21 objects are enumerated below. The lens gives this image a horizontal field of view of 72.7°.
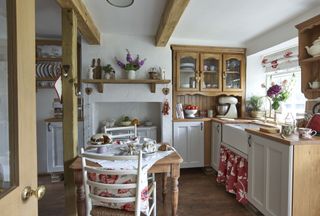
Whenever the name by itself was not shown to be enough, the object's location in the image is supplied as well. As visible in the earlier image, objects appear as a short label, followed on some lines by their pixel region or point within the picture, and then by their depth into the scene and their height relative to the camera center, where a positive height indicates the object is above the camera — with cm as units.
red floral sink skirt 244 -87
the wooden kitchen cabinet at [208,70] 347 +53
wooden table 178 -57
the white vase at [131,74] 315 +41
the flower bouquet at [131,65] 315 +55
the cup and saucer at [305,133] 176 -25
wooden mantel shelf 304 +30
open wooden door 72 +0
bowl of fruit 352 -12
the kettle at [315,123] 190 -18
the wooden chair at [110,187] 140 -56
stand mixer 362 -8
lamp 185 +86
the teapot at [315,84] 221 +18
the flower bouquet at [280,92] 268 +13
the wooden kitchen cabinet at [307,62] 221 +42
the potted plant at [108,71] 312 +45
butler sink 245 -42
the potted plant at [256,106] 350 -6
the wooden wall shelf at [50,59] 327 +66
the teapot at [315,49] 206 +52
